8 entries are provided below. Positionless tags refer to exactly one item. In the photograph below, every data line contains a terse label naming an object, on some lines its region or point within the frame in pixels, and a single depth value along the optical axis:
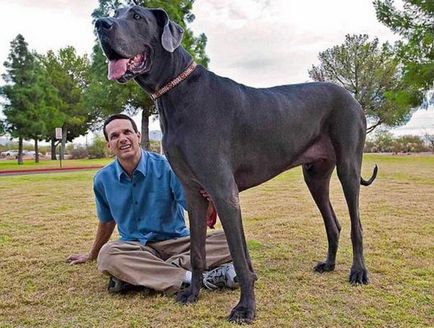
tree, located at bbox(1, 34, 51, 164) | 29.77
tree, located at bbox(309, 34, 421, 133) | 37.12
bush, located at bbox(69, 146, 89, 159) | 36.96
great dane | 2.52
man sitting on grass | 3.33
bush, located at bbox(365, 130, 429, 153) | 34.69
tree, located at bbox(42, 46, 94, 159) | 40.19
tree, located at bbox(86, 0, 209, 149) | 23.89
